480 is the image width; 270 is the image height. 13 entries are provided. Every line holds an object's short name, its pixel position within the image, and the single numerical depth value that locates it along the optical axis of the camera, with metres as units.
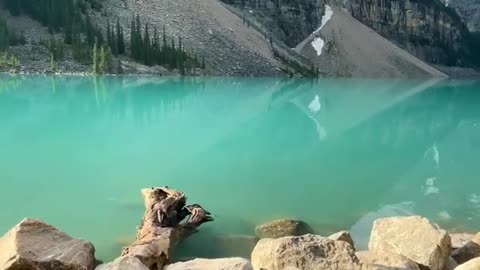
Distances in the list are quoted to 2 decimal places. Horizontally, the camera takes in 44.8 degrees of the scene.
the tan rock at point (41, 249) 7.71
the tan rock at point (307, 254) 7.65
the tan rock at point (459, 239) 10.78
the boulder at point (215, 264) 7.31
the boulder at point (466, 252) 10.21
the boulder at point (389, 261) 8.10
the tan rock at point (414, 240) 9.02
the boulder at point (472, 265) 7.50
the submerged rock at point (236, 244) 11.27
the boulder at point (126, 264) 7.55
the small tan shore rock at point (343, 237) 10.08
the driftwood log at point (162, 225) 9.59
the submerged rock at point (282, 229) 12.41
